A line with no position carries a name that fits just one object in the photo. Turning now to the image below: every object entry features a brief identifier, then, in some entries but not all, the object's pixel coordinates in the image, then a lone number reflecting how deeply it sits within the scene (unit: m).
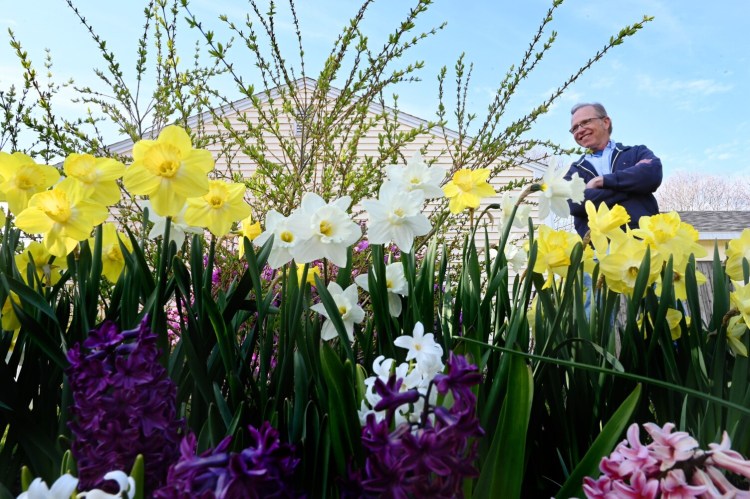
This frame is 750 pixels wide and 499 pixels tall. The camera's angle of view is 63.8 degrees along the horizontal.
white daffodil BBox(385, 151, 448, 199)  1.17
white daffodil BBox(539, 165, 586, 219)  1.25
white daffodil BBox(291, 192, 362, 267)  1.01
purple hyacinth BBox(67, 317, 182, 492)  0.57
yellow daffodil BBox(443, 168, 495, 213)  1.25
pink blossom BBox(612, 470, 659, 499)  0.47
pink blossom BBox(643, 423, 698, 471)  0.48
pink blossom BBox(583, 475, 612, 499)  0.49
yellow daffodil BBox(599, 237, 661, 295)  1.16
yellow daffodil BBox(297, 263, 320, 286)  1.23
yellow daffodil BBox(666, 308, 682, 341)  1.23
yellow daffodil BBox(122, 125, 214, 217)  0.95
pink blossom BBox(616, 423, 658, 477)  0.48
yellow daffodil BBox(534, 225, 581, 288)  1.23
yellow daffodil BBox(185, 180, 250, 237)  1.07
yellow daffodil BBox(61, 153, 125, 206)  1.03
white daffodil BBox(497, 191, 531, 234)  1.26
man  3.63
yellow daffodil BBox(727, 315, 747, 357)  1.08
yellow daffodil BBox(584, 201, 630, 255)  1.20
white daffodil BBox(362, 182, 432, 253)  1.04
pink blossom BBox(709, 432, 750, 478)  0.47
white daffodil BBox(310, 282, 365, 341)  1.15
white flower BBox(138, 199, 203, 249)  1.15
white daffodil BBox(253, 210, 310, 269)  1.01
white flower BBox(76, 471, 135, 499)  0.44
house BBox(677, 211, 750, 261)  10.37
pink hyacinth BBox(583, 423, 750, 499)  0.47
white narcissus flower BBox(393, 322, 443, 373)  0.65
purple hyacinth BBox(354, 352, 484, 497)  0.46
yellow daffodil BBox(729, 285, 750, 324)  1.02
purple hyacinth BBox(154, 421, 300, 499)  0.43
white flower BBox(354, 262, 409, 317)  1.18
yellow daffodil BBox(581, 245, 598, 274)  1.33
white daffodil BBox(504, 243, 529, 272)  1.46
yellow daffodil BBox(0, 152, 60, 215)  1.11
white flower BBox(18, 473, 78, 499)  0.44
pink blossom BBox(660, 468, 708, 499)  0.47
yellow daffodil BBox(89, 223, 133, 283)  1.21
